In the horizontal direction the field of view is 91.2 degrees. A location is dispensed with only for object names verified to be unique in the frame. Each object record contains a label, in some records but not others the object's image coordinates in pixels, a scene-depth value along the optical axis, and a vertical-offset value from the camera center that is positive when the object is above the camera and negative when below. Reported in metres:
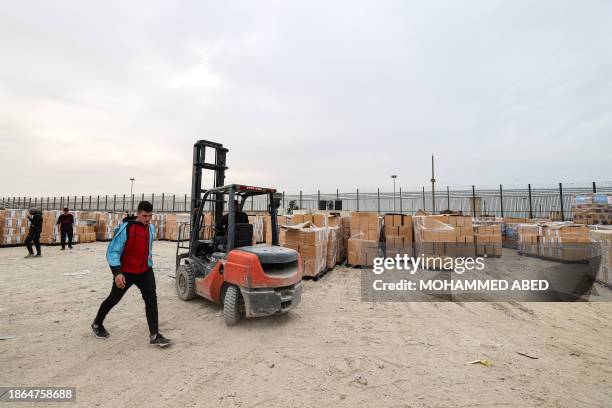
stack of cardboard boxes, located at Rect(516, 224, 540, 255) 11.79 -1.06
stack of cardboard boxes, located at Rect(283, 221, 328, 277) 7.78 -0.85
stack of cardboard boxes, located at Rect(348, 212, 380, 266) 9.73 -0.82
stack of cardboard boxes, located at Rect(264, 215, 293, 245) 13.65 -0.49
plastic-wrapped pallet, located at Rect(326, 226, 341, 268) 9.22 -1.10
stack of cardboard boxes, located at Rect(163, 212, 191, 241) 19.33 -1.13
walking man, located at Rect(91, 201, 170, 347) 3.77 -0.68
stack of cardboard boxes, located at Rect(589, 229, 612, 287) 7.07 -1.02
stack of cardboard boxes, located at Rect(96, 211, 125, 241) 17.84 -0.88
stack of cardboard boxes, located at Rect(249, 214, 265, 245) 16.56 -0.97
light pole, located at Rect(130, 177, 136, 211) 32.70 +1.42
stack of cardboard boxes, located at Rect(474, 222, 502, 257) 11.09 -1.04
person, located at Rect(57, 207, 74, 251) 12.79 -0.50
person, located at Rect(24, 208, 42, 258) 10.65 -0.71
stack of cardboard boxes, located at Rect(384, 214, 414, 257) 10.35 -0.80
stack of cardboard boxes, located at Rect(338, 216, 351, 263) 11.18 -0.85
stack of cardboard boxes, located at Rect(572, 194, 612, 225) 13.96 +0.14
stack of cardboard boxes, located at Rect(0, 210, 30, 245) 13.45 -0.71
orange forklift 4.39 -0.83
